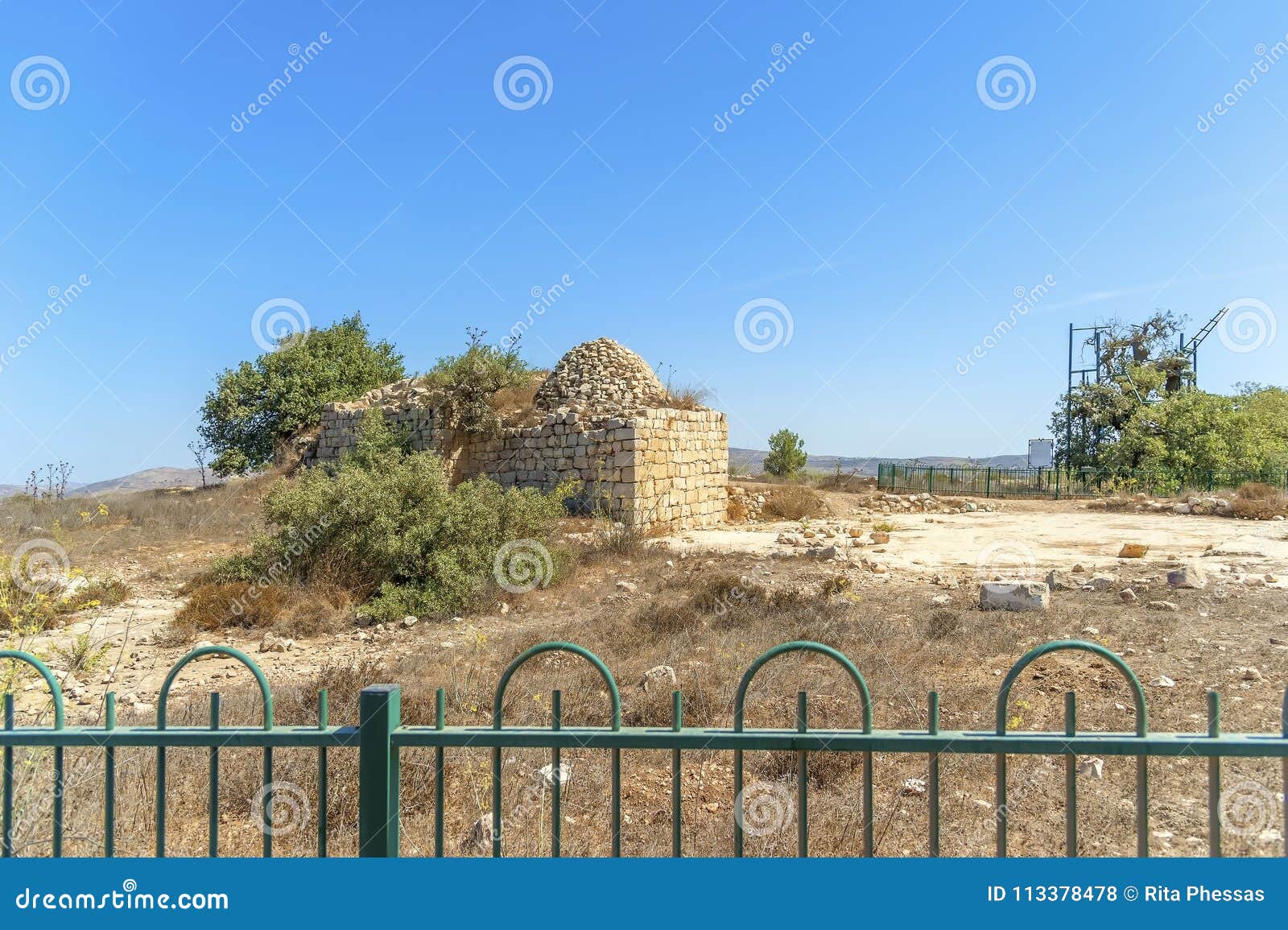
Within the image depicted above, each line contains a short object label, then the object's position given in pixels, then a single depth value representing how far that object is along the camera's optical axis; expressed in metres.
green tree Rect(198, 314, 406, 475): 26.61
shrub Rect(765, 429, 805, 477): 34.56
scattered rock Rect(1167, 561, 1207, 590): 8.05
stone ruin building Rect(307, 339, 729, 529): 15.51
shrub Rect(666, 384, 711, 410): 18.72
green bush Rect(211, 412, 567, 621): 8.32
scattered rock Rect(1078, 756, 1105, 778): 3.65
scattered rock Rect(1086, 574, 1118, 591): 8.16
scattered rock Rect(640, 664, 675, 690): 4.94
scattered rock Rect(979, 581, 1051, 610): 7.14
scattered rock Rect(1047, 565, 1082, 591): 8.35
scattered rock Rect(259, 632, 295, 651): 6.80
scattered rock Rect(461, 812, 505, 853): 3.02
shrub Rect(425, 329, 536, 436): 17.30
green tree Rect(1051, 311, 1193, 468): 28.08
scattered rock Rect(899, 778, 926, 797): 3.53
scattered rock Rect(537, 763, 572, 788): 3.66
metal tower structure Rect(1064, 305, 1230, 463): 29.52
